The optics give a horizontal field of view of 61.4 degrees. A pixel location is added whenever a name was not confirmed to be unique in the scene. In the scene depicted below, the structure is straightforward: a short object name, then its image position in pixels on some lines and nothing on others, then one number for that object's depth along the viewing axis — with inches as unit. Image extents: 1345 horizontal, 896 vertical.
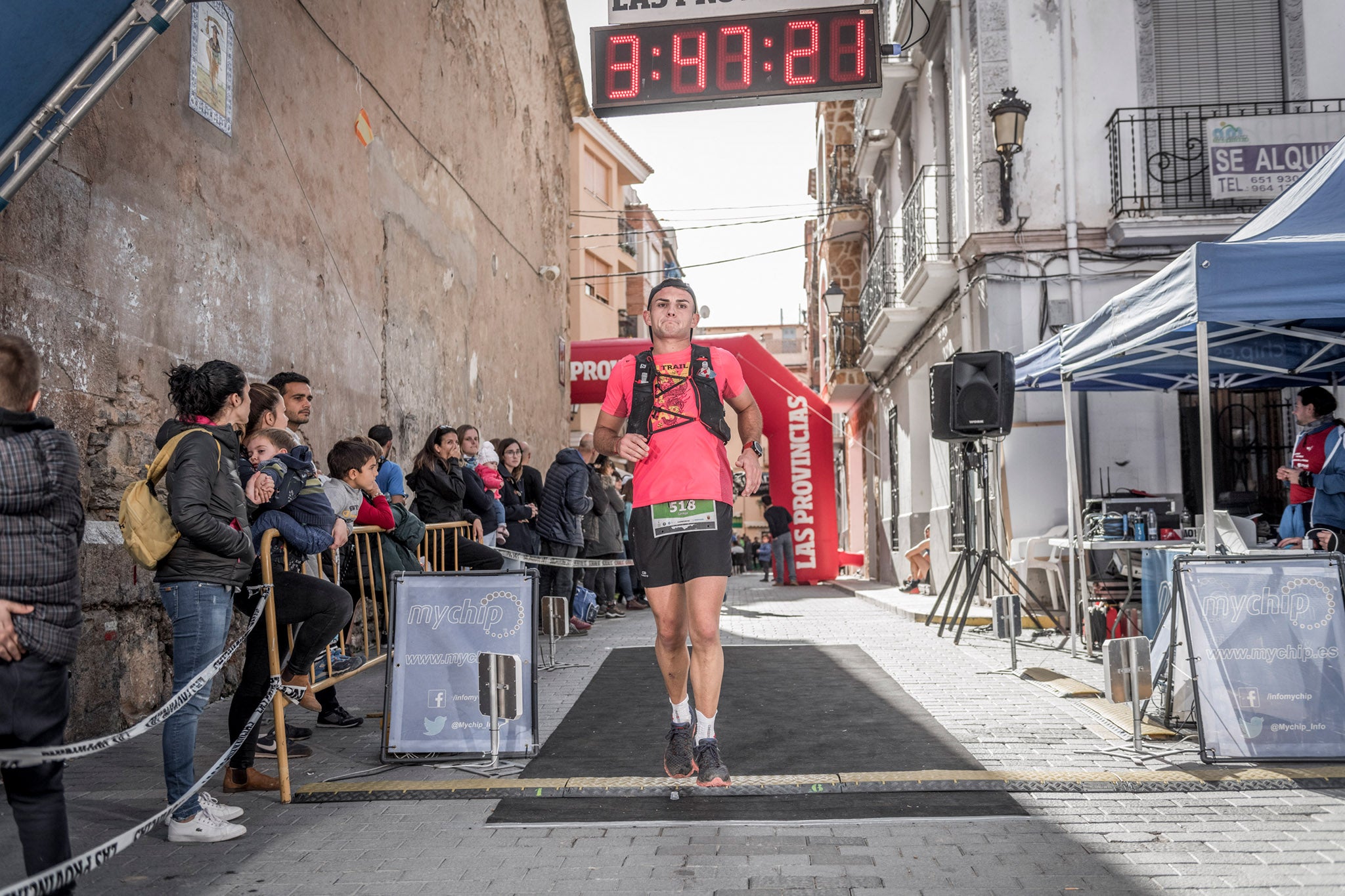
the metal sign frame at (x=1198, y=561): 196.9
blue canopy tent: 221.1
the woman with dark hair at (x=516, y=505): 439.4
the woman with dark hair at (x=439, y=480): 348.2
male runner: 183.5
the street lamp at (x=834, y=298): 896.9
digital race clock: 328.5
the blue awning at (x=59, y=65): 165.8
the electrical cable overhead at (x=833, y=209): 938.7
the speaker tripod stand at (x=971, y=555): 374.3
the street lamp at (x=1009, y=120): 456.8
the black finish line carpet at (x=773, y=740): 171.6
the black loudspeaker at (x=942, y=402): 389.1
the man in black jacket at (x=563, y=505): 445.7
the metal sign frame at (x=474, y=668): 205.6
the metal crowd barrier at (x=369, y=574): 188.1
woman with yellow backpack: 160.7
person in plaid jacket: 120.5
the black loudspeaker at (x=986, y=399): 378.9
